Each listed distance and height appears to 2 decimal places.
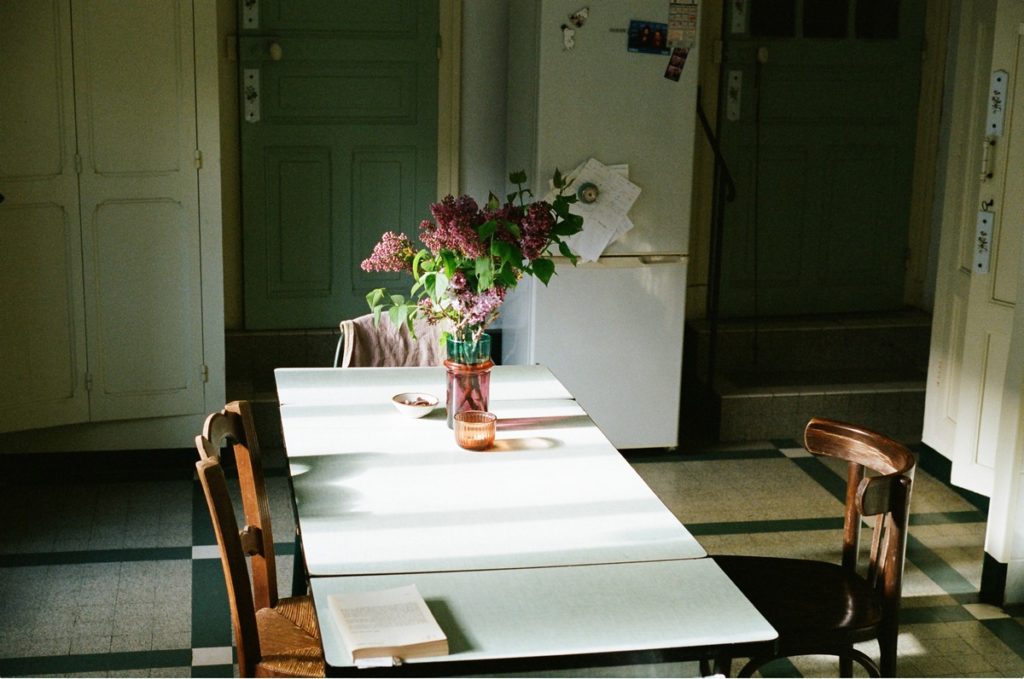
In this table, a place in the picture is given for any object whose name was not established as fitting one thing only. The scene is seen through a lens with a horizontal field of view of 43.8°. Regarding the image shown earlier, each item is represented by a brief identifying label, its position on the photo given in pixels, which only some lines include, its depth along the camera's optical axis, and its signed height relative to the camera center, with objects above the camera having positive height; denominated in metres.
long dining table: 2.09 -0.83
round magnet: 4.79 -0.33
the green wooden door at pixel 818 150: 5.69 -0.19
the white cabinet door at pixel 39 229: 4.29 -0.48
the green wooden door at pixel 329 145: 5.23 -0.20
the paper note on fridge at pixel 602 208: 4.81 -0.39
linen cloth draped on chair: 3.81 -0.74
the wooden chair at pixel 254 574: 2.38 -0.95
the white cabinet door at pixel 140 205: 4.39 -0.40
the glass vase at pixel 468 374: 3.01 -0.64
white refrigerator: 4.73 -0.37
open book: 2.00 -0.84
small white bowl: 3.14 -0.75
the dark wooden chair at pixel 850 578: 2.69 -1.07
